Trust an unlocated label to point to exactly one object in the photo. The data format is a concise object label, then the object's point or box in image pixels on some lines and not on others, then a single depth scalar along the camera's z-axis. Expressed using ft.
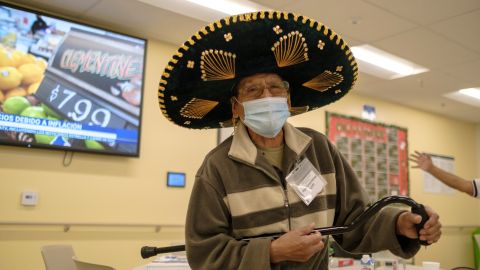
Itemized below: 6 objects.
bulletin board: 19.11
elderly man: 3.75
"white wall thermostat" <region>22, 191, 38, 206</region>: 10.77
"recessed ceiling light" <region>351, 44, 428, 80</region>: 14.97
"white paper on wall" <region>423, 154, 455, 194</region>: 22.62
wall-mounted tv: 10.68
